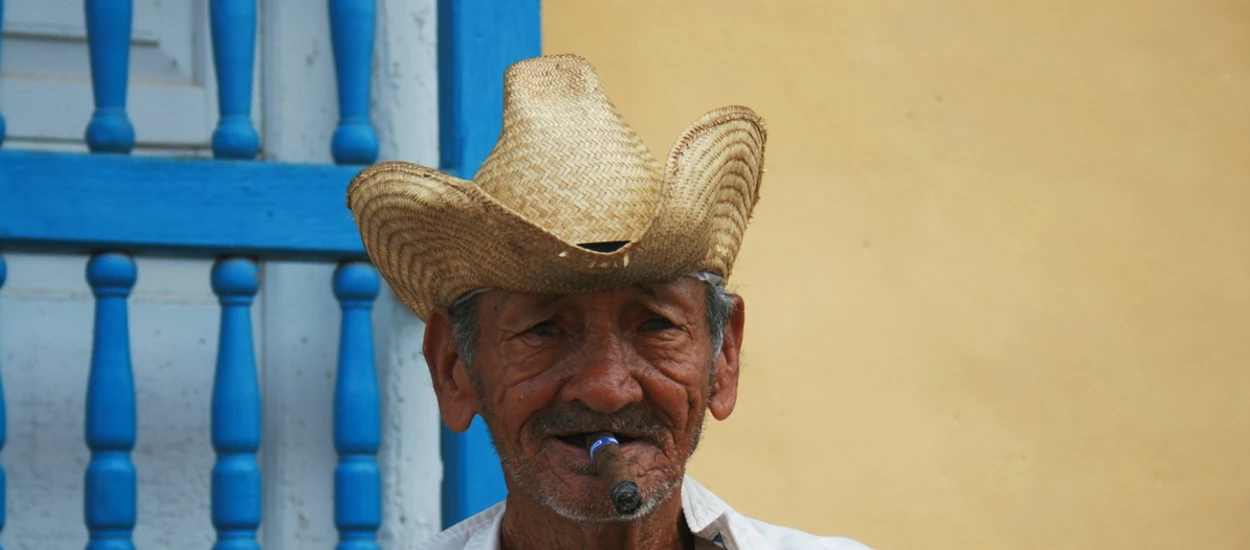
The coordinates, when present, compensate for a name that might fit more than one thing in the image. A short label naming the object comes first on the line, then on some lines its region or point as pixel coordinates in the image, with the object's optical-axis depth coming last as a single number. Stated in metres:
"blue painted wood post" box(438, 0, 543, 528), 3.16
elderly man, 2.49
